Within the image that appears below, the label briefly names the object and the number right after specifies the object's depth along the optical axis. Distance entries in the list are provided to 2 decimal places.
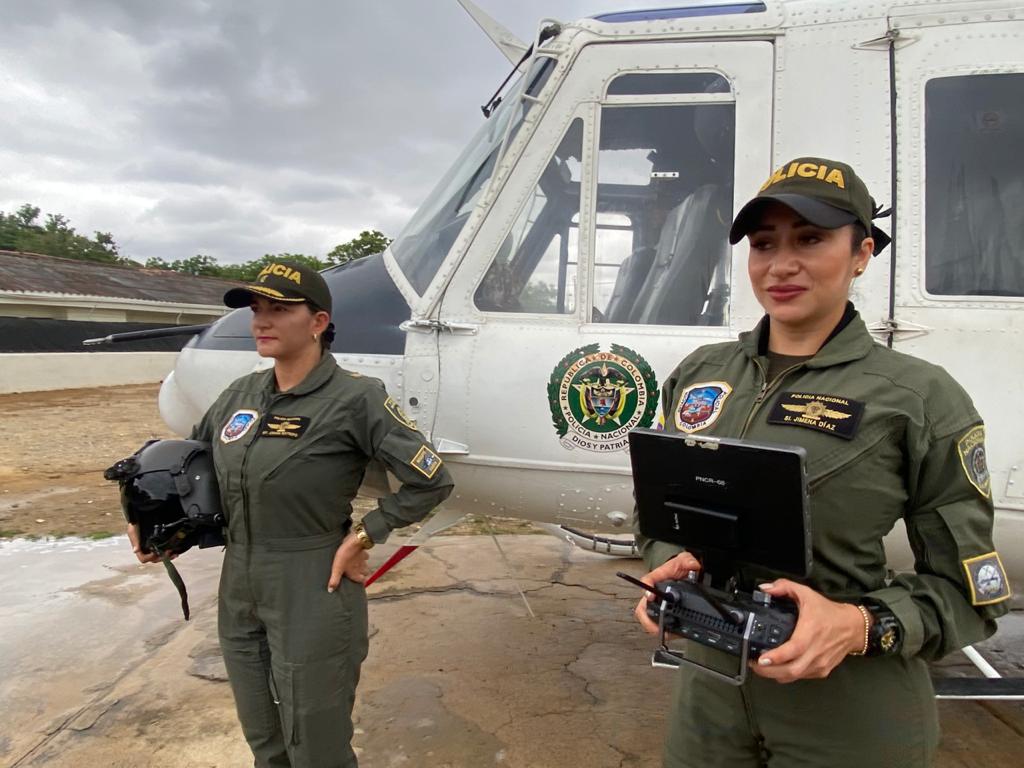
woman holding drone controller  1.20
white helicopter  2.48
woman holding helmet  2.16
